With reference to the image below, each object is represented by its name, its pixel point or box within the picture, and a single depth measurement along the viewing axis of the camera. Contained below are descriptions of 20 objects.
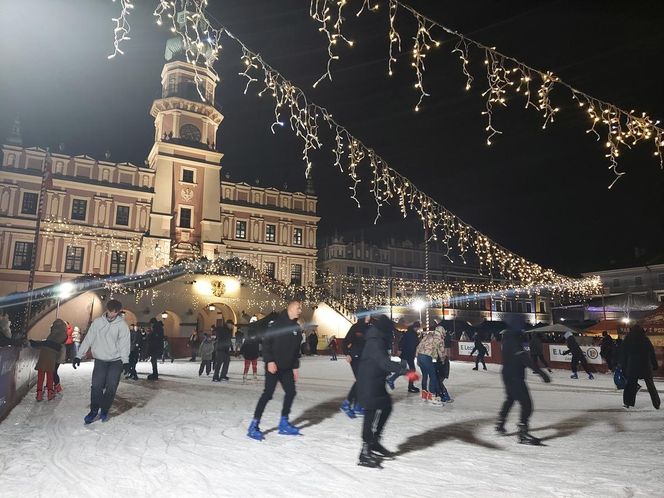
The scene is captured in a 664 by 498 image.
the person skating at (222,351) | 14.32
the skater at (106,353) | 7.13
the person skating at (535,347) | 16.84
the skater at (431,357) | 9.98
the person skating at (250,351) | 11.88
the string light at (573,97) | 7.74
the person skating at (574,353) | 17.12
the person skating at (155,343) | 14.34
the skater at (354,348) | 8.66
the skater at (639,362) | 9.38
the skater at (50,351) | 9.61
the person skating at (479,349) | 20.83
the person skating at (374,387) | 5.12
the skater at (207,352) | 16.42
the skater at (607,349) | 18.73
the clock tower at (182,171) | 41.25
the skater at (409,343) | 11.49
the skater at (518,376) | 6.32
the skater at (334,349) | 26.36
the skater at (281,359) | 6.34
